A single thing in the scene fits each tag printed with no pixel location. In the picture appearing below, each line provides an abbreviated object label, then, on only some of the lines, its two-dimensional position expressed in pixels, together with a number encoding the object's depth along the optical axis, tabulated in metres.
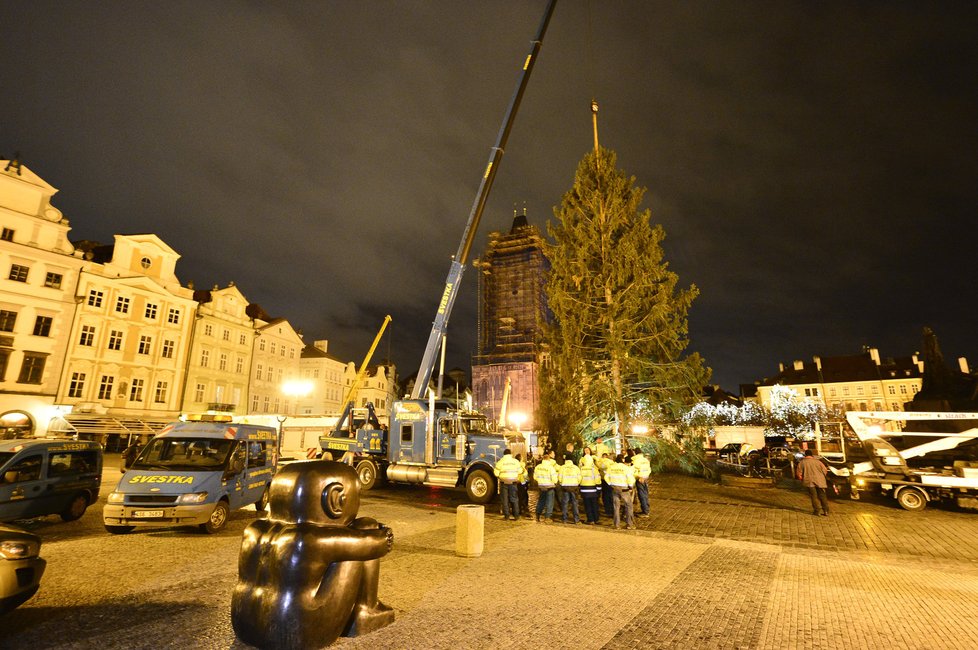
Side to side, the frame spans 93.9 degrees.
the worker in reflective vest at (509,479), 12.01
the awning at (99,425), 26.59
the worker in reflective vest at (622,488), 10.97
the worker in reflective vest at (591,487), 11.45
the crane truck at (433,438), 15.39
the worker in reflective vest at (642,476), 11.75
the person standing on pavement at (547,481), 11.52
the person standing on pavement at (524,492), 12.58
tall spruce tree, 18.59
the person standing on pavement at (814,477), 12.67
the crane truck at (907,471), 12.91
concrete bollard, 8.18
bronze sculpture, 4.25
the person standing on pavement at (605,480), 11.58
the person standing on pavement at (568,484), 11.47
